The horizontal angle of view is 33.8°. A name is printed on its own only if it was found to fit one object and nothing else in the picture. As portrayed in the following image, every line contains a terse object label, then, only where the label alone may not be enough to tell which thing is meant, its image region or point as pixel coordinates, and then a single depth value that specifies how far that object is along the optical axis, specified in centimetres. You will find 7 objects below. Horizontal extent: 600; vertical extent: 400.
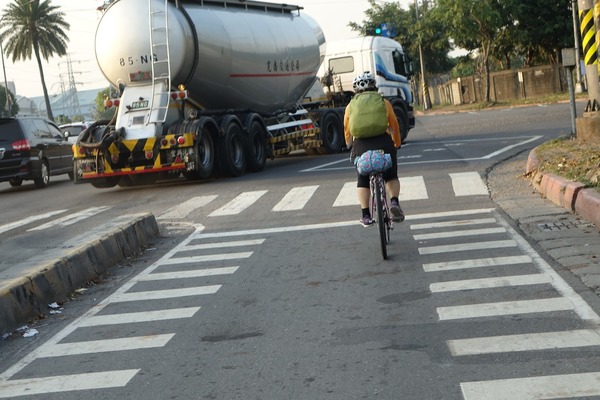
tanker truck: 1911
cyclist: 1015
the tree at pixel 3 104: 10366
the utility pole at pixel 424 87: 6744
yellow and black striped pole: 1822
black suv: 2333
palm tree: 7844
